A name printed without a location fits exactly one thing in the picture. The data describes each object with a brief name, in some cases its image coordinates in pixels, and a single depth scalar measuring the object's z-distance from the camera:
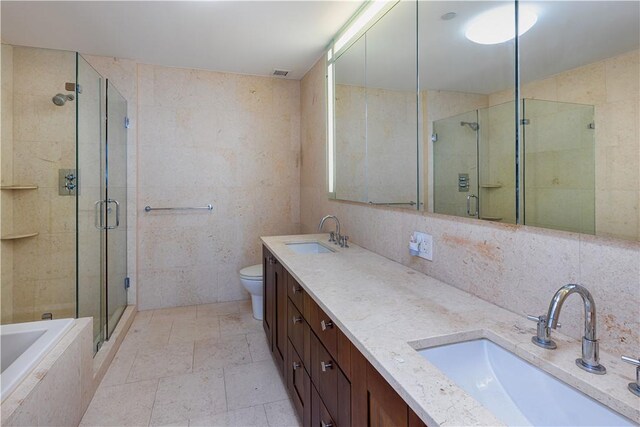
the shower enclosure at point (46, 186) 2.56
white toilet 2.89
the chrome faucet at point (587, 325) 0.80
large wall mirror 0.85
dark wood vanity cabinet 0.88
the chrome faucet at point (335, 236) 2.51
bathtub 1.43
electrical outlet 1.59
